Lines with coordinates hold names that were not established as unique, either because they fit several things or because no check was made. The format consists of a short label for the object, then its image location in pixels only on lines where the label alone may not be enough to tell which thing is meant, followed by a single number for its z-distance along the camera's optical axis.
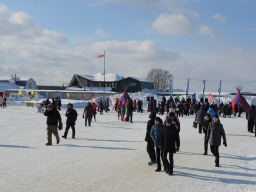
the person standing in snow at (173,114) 8.44
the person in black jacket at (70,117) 12.15
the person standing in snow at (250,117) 15.40
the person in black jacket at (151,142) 7.62
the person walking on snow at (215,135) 7.98
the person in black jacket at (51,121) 10.77
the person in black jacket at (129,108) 19.48
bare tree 81.94
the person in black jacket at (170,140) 6.90
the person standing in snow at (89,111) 16.20
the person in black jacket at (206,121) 10.76
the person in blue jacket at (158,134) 7.20
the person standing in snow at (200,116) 13.90
